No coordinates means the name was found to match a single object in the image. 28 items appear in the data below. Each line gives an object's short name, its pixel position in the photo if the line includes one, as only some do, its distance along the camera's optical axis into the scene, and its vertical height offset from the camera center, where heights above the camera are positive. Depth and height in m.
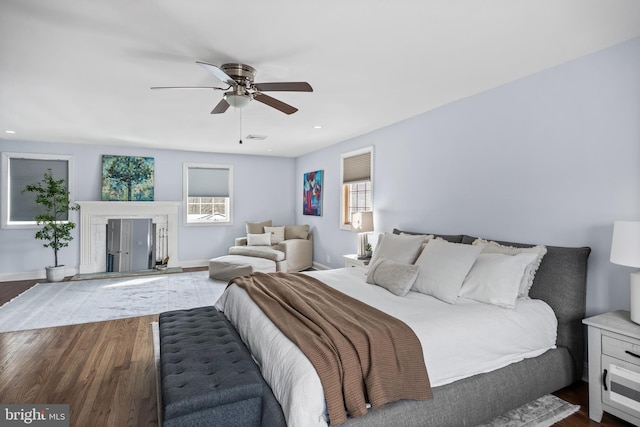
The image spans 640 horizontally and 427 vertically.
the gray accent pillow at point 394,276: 2.77 -0.53
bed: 1.72 -0.83
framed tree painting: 6.44 +0.69
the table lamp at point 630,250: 1.98 -0.21
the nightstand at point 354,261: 4.35 -0.61
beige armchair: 6.16 -0.61
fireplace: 6.28 -0.16
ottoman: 5.61 -0.88
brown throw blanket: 1.66 -0.73
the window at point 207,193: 7.16 +0.45
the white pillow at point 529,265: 2.59 -0.38
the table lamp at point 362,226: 4.82 -0.16
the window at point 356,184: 5.21 +0.51
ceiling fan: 2.57 +0.99
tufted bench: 1.63 -0.87
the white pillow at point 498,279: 2.42 -0.48
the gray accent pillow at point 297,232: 6.95 -0.36
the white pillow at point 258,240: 6.69 -0.51
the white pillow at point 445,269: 2.58 -0.43
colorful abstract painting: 6.75 +0.43
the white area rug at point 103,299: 3.99 -1.19
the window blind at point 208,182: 7.19 +0.68
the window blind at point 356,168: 5.21 +0.75
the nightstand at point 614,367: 1.99 -0.92
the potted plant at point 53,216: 5.69 -0.04
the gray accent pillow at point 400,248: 3.29 -0.34
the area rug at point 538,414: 2.12 -1.29
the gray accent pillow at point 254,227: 7.07 -0.27
